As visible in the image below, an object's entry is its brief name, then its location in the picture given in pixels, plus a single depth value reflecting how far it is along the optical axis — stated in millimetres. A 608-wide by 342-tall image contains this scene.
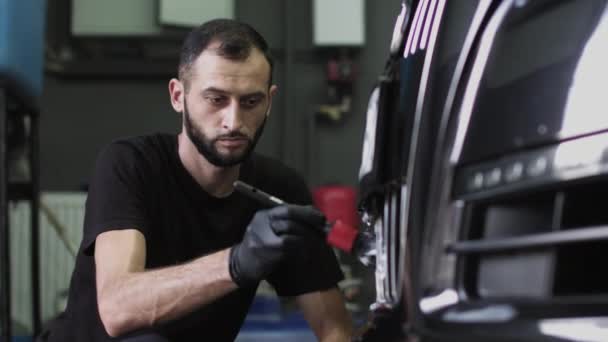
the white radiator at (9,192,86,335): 2961
